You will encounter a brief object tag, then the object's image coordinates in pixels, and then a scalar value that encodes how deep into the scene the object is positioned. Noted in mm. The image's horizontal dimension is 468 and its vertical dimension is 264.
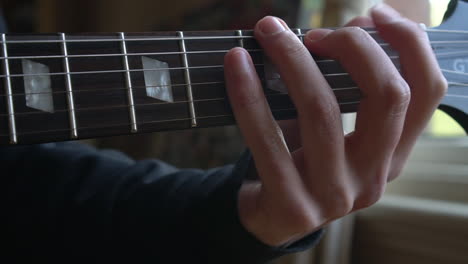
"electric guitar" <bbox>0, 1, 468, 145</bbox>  384
